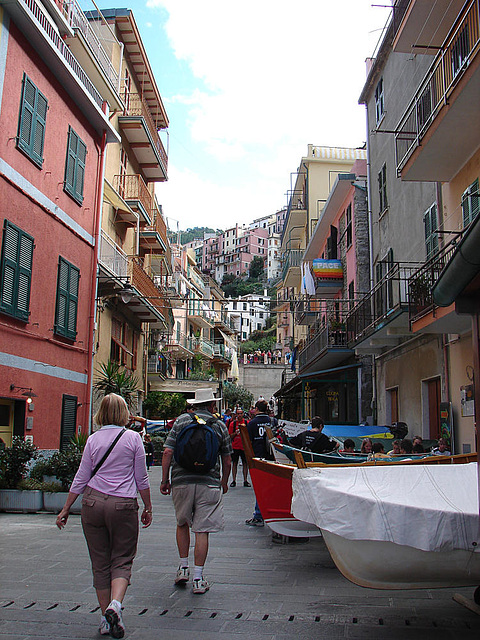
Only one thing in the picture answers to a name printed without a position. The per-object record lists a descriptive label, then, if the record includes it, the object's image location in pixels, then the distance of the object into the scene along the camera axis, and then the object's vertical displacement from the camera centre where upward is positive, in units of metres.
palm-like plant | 20.36 +1.36
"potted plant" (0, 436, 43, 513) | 11.39 -1.01
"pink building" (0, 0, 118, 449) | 13.33 +4.58
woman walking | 4.96 -0.59
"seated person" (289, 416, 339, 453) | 9.60 -0.15
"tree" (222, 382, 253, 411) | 64.38 +3.15
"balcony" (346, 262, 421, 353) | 16.71 +3.15
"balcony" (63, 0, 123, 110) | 18.84 +10.90
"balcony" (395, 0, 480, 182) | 11.31 +5.77
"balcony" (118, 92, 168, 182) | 25.38 +11.38
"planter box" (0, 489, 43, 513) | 11.38 -1.31
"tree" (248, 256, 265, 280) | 153.88 +36.96
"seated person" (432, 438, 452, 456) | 12.39 -0.32
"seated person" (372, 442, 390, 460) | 11.95 -0.32
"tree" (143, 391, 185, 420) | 35.53 +1.14
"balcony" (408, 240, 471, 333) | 12.59 +2.40
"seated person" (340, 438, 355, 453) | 12.97 -0.32
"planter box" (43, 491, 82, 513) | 11.41 -1.30
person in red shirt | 15.43 -0.36
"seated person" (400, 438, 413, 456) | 11.34 -0.27
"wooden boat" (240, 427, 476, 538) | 7.41 -0.77
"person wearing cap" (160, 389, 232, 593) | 6.32 -0.74
